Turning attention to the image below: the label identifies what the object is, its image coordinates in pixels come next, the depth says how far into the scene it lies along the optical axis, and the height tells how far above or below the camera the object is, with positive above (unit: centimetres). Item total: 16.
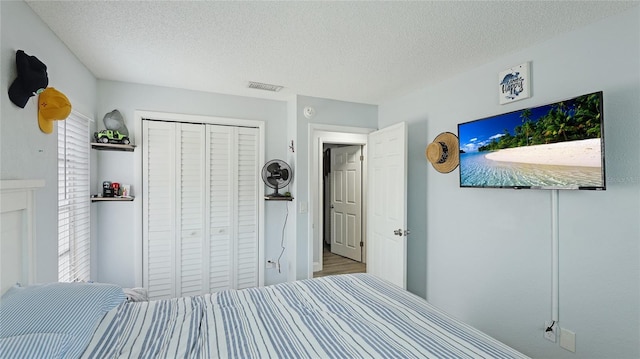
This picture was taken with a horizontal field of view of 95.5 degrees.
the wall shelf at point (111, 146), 255 +30
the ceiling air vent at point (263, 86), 288 +95
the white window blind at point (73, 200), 208 -16
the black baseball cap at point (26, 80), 141 +49
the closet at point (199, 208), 294 -31
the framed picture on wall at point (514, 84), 209 +71
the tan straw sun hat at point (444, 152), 264 +25
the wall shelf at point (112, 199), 257 -18
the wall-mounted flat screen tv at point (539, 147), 161 +21
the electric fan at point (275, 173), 318 +7
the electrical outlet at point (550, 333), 193 -103
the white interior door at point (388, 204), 290 -27
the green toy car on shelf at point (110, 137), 255 +38
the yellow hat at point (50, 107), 164 +41
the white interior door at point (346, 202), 479 -39
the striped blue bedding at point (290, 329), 118 -70
